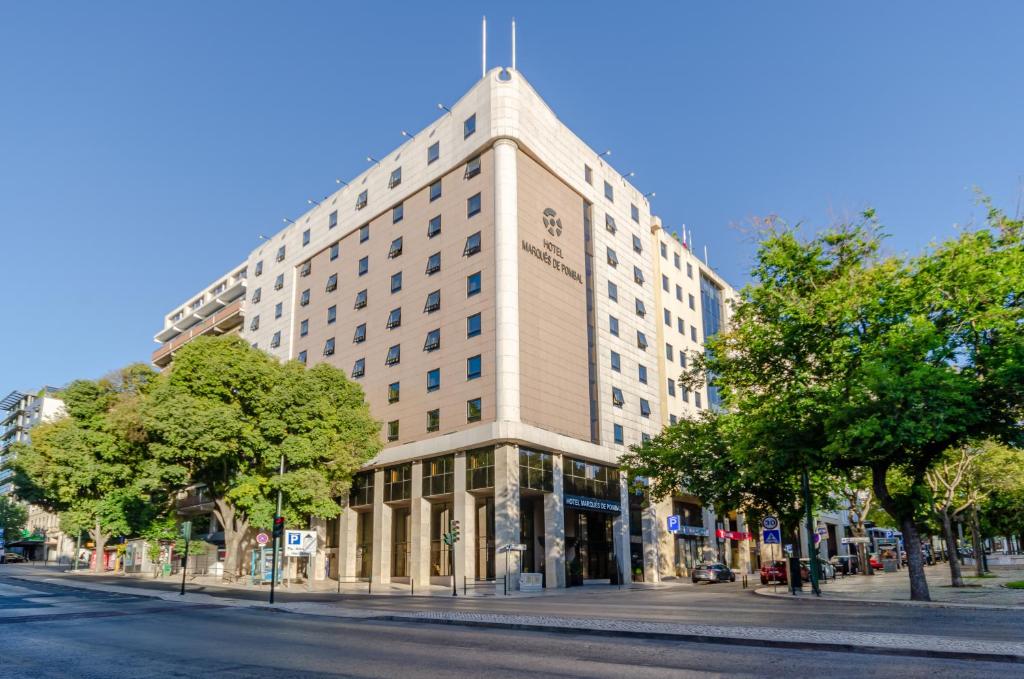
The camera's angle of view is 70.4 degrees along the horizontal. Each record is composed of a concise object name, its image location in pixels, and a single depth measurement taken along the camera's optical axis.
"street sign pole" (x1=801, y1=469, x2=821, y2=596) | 29.78
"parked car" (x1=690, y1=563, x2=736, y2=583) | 49.09
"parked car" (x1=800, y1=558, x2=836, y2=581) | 35.25
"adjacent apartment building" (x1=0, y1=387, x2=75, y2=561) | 115.38
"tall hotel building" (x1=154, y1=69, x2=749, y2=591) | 43.06
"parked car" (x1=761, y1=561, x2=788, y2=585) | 37.19
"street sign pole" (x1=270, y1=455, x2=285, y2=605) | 25.61
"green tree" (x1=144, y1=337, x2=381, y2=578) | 39.19
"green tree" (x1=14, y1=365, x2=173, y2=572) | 45.38
